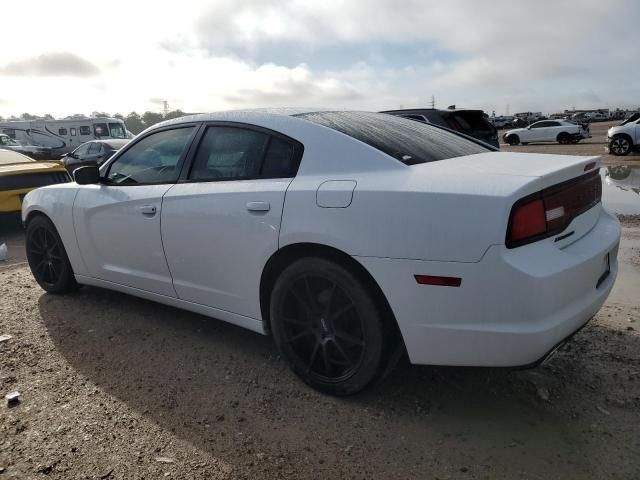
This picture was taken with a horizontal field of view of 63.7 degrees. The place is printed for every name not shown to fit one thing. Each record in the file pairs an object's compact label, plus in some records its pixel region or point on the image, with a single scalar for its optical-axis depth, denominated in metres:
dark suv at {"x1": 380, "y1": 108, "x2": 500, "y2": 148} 9.30
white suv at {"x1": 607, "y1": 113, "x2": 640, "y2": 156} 17.34
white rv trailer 26.12
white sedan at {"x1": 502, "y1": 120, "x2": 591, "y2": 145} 27.34
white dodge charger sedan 2.20
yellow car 7.39
